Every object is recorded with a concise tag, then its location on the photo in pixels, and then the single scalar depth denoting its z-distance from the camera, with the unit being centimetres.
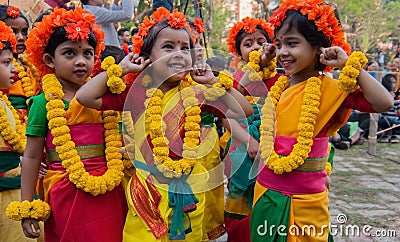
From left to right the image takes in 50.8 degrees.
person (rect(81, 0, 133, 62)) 466
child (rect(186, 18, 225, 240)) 296
